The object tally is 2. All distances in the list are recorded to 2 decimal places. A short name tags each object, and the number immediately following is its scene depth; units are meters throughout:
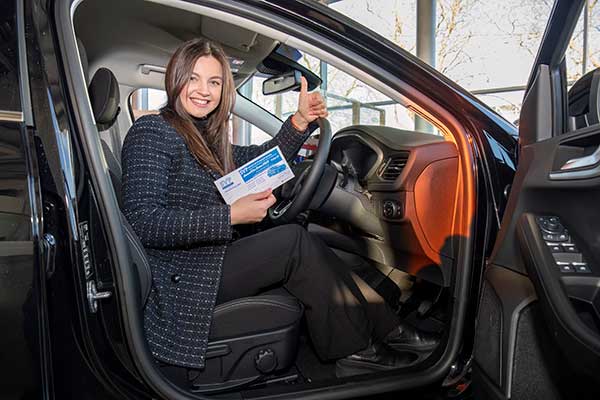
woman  1.21
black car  0.88
